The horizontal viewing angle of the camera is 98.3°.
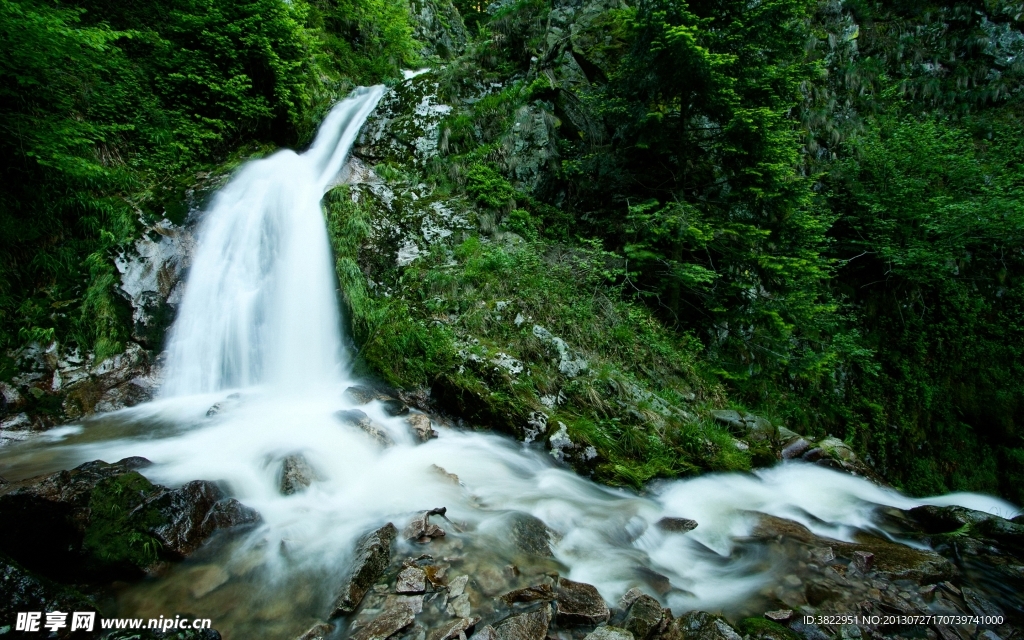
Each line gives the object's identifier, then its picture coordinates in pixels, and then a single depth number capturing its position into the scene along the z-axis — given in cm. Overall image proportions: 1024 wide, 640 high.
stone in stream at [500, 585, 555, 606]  303
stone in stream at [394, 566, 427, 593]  306
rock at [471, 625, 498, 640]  259
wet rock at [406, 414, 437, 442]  567
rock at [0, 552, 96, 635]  229
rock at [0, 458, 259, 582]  308
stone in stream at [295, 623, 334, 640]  274
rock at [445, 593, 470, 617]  289
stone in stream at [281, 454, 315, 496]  437
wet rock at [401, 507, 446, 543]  368
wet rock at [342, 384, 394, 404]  615
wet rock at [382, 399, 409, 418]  602
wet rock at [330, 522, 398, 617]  297
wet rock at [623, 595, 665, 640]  278
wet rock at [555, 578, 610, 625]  289
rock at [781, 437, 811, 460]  646
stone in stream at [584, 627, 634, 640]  269
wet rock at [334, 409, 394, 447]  535
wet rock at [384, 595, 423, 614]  292
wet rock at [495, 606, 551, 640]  265
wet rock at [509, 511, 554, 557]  385
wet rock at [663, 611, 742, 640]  276
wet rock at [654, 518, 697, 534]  446
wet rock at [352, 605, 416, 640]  271
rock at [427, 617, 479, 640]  266
